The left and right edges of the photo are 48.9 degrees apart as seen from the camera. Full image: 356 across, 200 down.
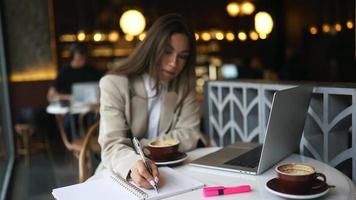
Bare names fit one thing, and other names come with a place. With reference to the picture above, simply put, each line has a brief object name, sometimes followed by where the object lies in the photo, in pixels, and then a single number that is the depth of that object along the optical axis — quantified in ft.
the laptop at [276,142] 3.80
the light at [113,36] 24.59
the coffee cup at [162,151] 4.52
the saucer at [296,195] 3.20
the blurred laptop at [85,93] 13.96
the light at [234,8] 22.65
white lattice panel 4.91
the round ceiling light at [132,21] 18.10
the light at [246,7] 22.56
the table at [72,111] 13.08
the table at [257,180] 3.47
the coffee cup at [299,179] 3.24
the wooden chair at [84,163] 5.24
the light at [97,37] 24.07
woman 5.12
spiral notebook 3.54
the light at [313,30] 23.22
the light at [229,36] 29.12
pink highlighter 3.53
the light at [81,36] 23.42
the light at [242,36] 29.43
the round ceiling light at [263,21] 19.76
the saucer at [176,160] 4.46
